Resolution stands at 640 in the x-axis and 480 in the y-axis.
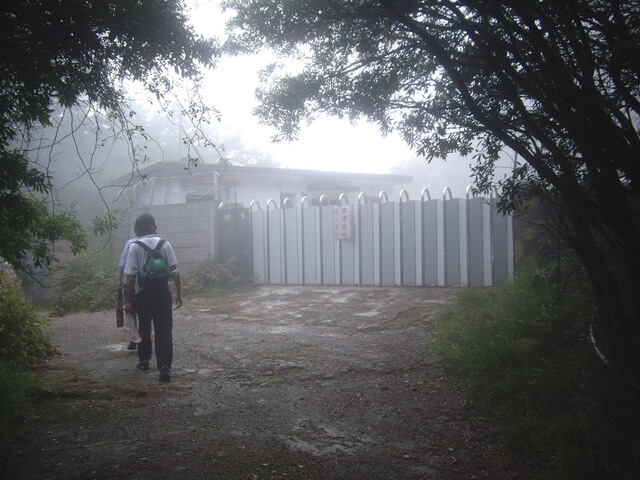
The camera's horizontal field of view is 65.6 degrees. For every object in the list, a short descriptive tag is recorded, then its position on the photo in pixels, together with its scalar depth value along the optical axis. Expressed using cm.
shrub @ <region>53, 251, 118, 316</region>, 1146
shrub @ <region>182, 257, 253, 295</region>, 1191
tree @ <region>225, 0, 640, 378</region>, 331
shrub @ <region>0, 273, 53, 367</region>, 531
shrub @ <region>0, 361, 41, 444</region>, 363
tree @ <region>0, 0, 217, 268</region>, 383
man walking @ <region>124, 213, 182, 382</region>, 504
